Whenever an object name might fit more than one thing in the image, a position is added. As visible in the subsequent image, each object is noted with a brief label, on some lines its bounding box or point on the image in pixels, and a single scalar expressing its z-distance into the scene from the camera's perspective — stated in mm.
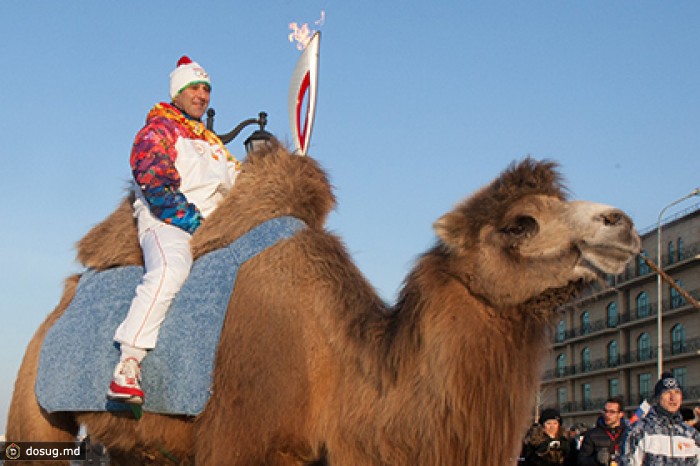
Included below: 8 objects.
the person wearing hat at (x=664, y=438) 8750
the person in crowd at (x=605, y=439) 10570
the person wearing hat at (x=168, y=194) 5848
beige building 78562
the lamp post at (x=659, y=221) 35484
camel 4957
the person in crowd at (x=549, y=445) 11961
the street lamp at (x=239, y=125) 10966
